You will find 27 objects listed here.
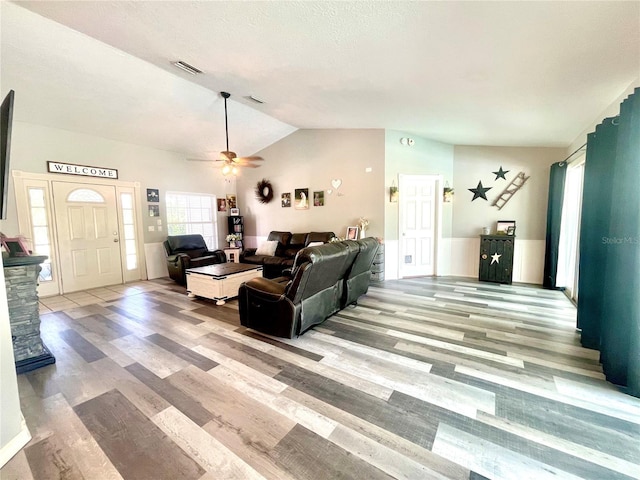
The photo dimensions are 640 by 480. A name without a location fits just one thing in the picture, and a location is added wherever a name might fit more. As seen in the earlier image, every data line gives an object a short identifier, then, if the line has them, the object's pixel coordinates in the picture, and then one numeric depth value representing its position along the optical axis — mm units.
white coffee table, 4105
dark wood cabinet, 5055
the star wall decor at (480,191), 5425
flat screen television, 1832
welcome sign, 4605
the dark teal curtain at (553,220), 4543
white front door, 4781
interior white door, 5500
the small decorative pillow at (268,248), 6078
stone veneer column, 2352
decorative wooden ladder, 5180
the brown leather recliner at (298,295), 2715
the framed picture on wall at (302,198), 6262
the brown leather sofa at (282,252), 5559
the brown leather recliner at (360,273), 3628
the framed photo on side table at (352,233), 5500
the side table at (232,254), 6035
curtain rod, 4369
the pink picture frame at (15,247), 2513
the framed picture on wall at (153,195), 5848
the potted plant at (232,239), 6834
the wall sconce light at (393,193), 5301
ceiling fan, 4250
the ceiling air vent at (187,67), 3322
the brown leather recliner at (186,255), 5309
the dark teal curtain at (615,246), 1969
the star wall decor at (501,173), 5277
